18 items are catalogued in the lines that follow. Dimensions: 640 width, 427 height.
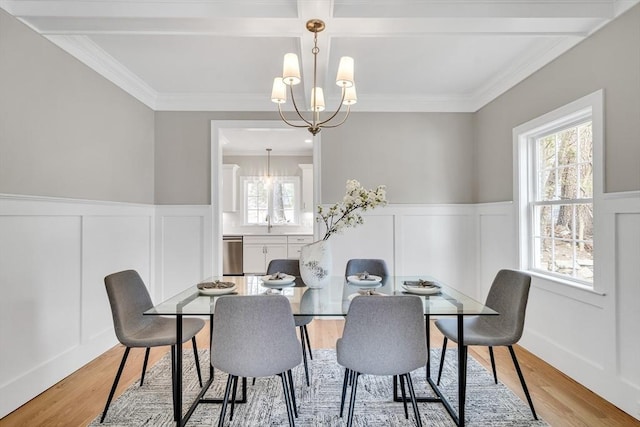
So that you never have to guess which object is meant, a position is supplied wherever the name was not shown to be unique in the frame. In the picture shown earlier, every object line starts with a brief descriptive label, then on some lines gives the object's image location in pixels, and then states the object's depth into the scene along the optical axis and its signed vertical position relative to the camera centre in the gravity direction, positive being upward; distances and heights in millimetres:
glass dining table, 1927 -490
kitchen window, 7539 +381
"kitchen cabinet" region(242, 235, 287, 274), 6902 -627
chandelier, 2102 +844
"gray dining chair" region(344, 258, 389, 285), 3090 -427
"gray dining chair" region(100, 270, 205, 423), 2129 -679
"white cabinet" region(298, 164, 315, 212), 7352 +680
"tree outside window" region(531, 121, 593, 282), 2672 +109
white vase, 2436 -316
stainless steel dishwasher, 6934 -706
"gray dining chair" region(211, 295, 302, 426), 1731 -582
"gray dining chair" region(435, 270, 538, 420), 2141 -690
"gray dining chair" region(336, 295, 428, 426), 1734 -582
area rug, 2111 -1190
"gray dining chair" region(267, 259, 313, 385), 3090 -422
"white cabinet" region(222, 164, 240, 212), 7215 +635
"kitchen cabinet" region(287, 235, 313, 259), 6906 -478
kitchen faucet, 7465 -99
